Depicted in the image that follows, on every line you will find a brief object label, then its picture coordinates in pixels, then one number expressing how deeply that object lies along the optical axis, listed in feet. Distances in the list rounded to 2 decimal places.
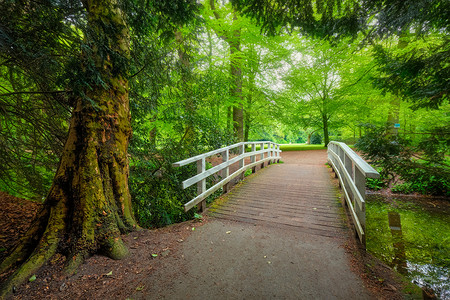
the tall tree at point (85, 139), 7.95
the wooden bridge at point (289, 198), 11.35
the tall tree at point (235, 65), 27.76
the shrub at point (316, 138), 116.52
